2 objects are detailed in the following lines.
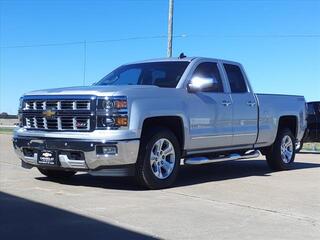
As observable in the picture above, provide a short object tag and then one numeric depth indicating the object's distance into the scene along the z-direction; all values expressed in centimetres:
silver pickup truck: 834
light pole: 2297
